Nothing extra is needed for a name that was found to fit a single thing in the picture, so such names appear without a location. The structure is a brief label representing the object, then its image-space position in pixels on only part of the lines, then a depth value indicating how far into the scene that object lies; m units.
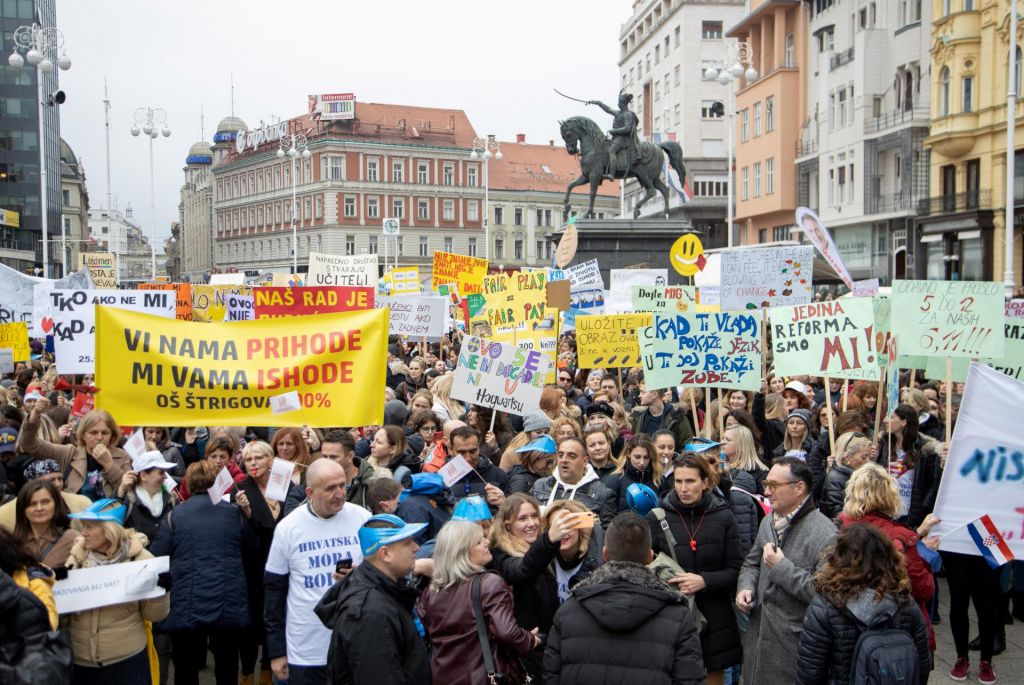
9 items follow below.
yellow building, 36.38
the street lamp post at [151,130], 41.72
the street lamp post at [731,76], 30.44
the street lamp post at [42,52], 28.20
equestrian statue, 29.34
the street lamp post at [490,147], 53.51
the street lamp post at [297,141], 90.14
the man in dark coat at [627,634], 4.20
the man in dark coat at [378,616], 4.25
